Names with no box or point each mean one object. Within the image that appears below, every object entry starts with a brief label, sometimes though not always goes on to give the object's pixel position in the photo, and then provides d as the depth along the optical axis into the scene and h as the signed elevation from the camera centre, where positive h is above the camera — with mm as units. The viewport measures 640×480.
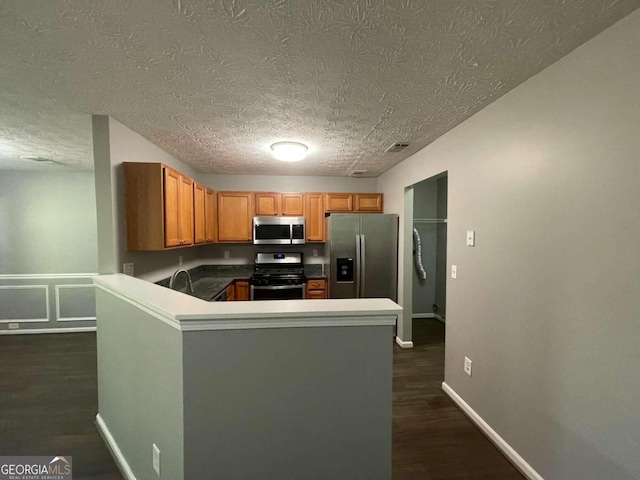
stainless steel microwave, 3992 +26
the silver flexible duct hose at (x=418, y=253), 4484 -371
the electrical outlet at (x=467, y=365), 2128 -1131
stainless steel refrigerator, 3627 -297
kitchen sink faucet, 2633 -672
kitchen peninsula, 1078 -688
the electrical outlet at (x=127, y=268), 2217 -316
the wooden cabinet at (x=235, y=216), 4004 +265
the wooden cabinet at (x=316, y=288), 3900 -859
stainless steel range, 3730 -757
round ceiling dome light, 2574 +858
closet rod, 4555 +221
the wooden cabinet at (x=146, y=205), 2182 +242
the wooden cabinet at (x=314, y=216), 4165 +273
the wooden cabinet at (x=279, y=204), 4086 +468
